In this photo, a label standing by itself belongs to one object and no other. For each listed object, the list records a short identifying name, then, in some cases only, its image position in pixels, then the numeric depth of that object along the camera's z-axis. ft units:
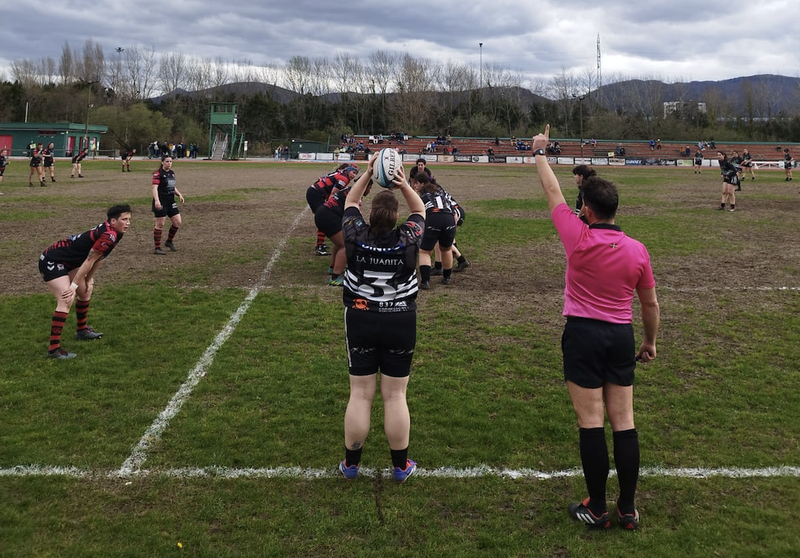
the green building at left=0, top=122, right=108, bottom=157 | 194.08
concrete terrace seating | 205.16
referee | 12.42
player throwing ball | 13.79
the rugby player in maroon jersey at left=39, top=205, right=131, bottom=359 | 23.15
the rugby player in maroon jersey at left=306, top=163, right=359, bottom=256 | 37.24
